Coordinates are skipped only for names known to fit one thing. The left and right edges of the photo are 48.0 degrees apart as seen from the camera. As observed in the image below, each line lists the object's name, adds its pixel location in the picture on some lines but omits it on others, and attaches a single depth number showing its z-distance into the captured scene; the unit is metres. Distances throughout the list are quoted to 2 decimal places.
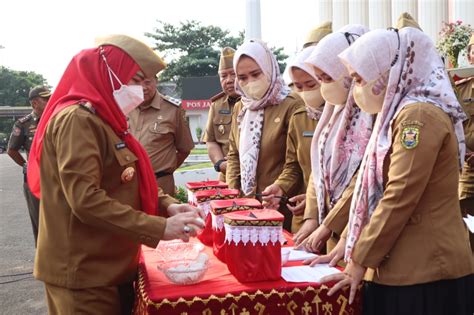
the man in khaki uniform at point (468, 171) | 4.19
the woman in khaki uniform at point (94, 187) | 1.93
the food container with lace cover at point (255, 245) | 1.91
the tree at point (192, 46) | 36.66
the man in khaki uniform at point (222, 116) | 4.76
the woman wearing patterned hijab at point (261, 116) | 3.36
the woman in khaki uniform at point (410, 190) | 1.75
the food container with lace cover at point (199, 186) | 2.84
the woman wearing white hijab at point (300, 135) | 2.88
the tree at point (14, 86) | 61.56
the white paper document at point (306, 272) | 1.96
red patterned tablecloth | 1.82
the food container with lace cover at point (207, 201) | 2.59
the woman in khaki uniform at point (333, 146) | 2.33
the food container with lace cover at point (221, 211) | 2.20
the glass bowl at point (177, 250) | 2.23
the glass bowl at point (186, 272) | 1.94
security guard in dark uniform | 6.24
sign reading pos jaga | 34.73
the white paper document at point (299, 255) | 2.26
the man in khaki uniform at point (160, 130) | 4.54
